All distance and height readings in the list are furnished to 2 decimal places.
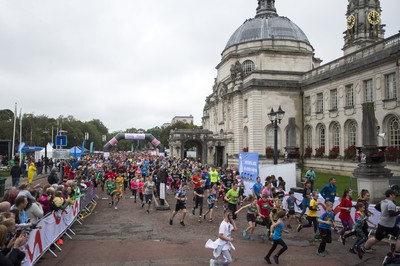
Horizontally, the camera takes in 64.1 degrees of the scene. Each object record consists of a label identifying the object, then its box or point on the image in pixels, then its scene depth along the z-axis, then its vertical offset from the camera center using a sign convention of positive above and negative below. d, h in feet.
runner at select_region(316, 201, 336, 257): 28.12 -6.85
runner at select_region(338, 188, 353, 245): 32.45 -6.55
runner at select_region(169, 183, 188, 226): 40.82 -6.64
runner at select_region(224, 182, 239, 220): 39.55 -5.93
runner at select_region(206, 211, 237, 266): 23.07 -6.91
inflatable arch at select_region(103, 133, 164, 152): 182.65 +7.32
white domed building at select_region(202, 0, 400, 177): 84.12 +21.87
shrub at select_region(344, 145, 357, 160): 89.91 -0.38
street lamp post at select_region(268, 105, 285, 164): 57.26 +6.28
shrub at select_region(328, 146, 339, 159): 99.19 -0.59
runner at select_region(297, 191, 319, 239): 34.22 -6.66
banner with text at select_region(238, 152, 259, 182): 59.36 -2.99
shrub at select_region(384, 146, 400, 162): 73.46 -0.70
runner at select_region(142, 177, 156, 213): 48.91 -6.23
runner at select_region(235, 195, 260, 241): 34.38 -7.17
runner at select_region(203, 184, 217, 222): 43.65 -6.91
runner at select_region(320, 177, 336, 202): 39.81 -5.03
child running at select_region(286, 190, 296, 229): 40.32 -6.85
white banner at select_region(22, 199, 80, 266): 23.55 -7.41
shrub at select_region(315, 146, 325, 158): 107.04 -0.49
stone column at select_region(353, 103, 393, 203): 43.85 -2.75
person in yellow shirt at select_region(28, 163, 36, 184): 76.80 -5.32
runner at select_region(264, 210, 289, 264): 26.24 -6.81
